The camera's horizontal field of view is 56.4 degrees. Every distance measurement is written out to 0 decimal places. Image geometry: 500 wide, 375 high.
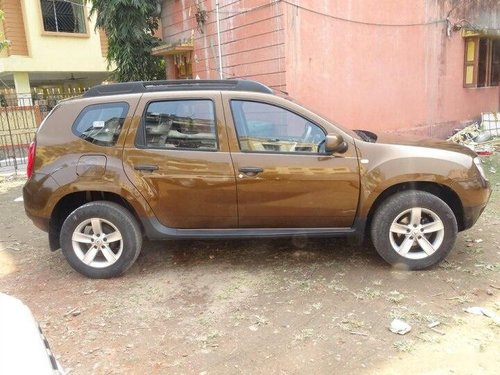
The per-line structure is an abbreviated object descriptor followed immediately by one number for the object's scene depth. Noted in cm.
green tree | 1107
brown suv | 402
